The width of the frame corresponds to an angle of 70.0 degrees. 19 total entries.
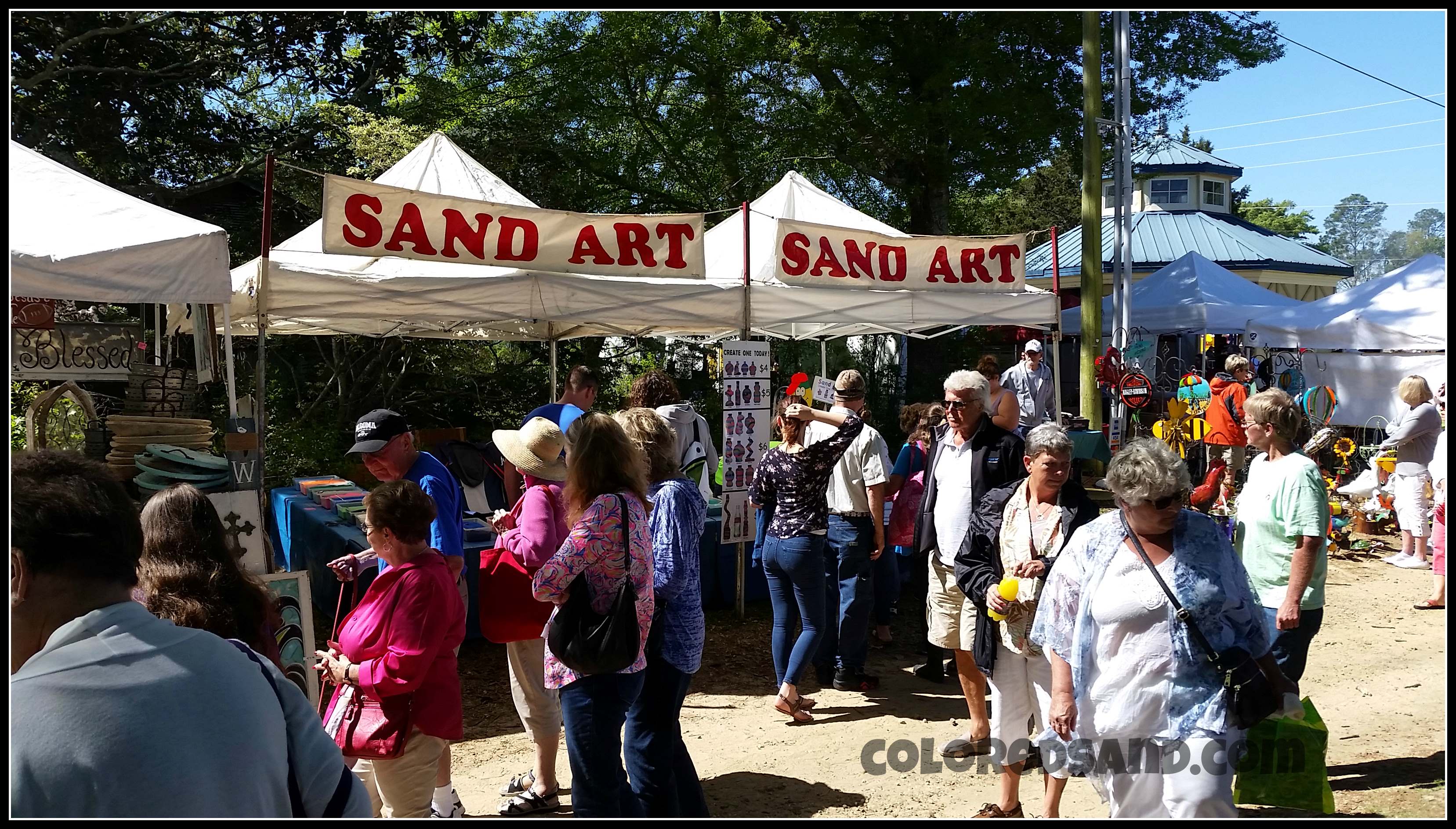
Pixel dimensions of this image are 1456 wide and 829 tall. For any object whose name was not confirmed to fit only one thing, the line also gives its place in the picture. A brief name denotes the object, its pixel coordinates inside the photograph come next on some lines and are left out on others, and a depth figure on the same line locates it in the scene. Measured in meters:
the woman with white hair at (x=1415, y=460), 8.78
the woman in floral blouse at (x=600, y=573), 3.18
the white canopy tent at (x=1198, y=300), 15.09
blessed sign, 5.41
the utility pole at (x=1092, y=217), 13.73
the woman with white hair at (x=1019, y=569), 3.74
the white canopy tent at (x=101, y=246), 4.19
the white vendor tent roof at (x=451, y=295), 6.01
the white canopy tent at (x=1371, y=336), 11.58
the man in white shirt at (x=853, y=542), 5.83
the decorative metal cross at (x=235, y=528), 4.50
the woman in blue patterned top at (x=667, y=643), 3.43
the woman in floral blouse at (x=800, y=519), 5.33
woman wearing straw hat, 3.94
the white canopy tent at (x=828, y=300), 7.55
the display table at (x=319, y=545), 6.32
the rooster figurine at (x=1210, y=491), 8.12
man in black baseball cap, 3.99
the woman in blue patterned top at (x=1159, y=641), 2.87
